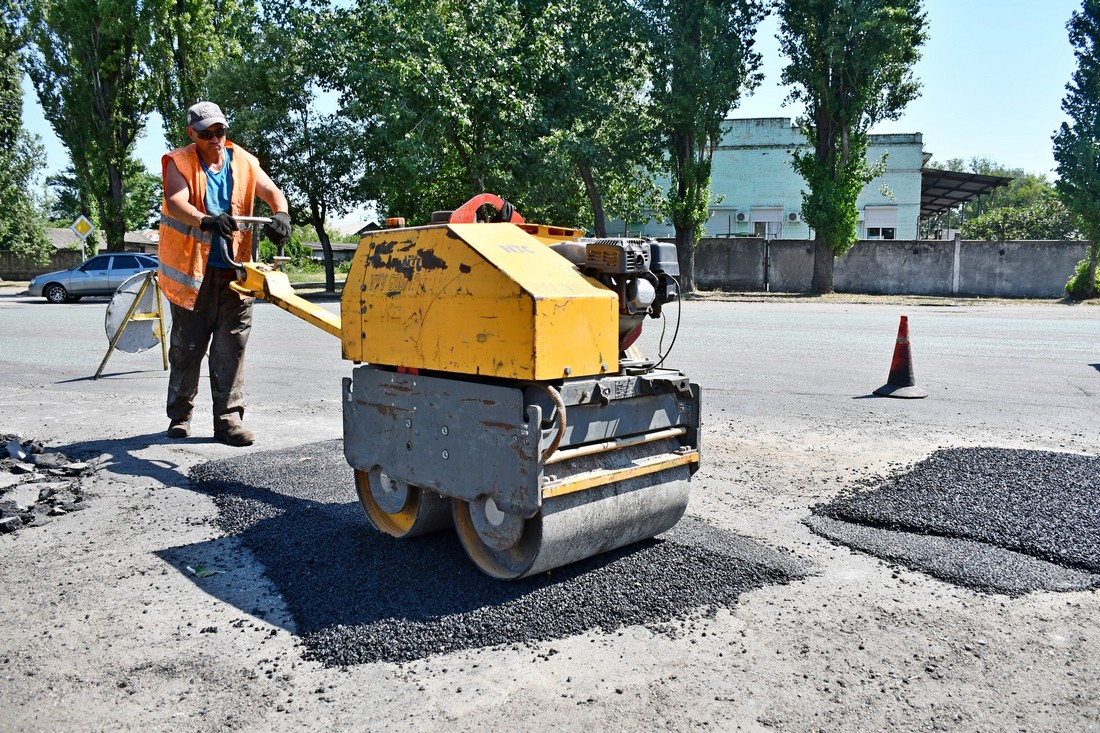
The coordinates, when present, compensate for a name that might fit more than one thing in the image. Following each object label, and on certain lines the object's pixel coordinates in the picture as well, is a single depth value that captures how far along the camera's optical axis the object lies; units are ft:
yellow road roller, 10.58
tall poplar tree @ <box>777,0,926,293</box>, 79.71
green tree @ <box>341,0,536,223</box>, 76.07
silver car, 77.97
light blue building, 122.01
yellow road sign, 88.79
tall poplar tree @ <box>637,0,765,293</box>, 82.64
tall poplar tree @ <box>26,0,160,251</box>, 98.94
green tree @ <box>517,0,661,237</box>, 80.79
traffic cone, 26.40
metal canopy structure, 112.98
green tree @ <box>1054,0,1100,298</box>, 81.56
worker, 18.43
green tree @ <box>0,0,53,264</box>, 116.57
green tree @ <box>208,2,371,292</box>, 86.79
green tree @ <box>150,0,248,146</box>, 99.91
